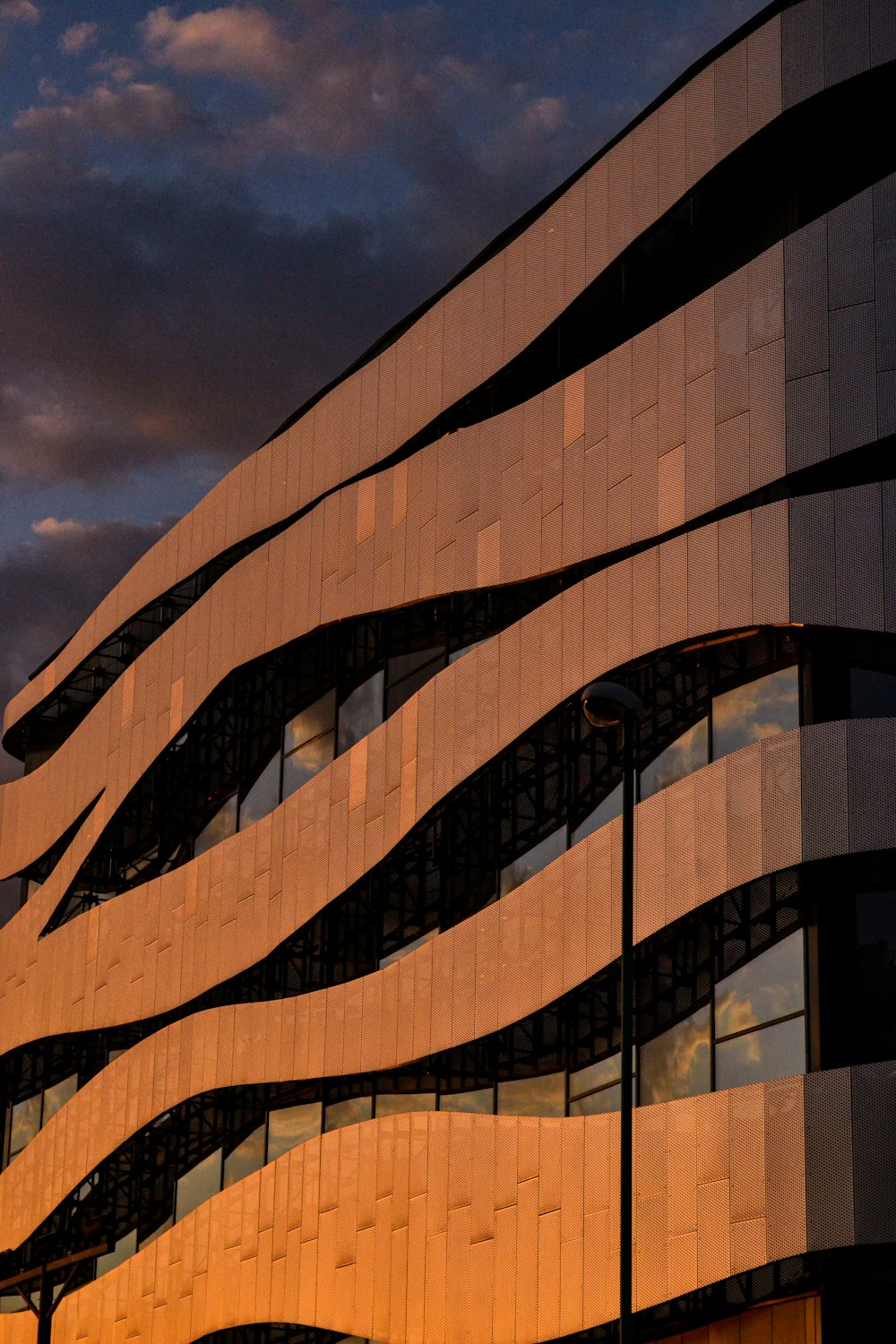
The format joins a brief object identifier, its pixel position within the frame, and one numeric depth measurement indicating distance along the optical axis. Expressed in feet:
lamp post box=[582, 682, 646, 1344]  69.72
